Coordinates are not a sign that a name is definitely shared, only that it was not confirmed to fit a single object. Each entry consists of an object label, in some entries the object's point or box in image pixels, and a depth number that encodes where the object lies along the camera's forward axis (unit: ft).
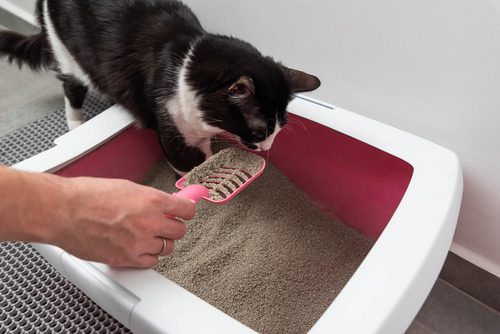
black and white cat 3.06
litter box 2.17
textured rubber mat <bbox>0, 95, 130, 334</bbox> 2.88
